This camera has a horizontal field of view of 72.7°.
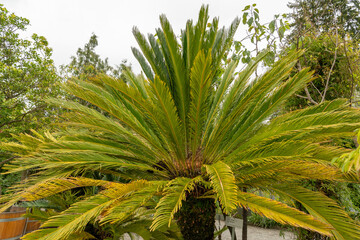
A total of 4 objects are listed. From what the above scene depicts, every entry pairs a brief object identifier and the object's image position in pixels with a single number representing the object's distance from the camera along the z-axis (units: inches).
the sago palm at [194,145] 101.4
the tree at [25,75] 310.0
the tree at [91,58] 772.6
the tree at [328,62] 175.2
